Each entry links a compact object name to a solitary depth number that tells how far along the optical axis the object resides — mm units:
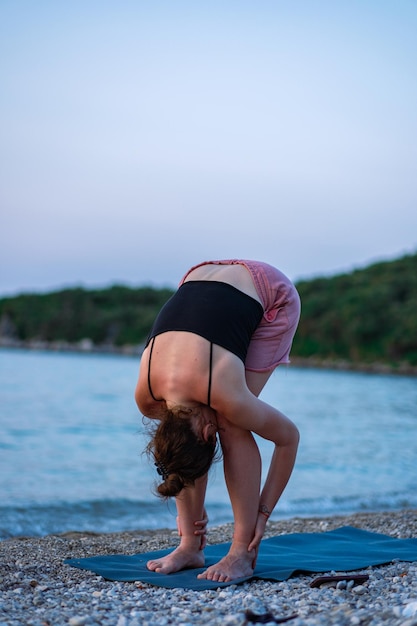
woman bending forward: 3006
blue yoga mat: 3205
